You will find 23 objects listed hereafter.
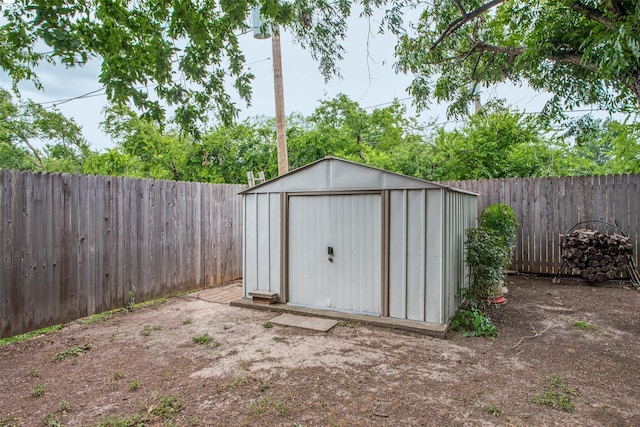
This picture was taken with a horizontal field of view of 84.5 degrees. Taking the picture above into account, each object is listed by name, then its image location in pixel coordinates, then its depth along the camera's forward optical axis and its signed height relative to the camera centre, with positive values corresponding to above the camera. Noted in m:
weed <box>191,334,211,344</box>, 3.64 -1.30
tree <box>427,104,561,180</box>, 8.59 +1.57
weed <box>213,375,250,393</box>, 2.65 -1.30
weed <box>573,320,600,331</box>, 3.91 -1.27
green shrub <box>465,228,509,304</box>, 4.23 -0.58
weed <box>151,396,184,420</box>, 2.32 -1.31
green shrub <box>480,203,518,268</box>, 5.40 -0.15
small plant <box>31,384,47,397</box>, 2.61 -1.32
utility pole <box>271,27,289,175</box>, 7.57 +2.24
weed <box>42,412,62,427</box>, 2.22 -1.31
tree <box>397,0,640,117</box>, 3.82 +2.73
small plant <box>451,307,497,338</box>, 3.76 -1.22
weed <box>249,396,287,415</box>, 2.34 -1.30
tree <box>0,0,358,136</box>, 2.28 +1.31
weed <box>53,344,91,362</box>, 3.27 -1.30
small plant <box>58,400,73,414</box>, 2.40 -1.32
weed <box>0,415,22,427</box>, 2.22 -1.31
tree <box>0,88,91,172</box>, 14.09 +3.35
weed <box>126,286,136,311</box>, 4.80 -1.16
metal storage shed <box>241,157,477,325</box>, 3.93 -0.34
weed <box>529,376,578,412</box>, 2.38 -1.30
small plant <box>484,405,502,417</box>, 2.28 -1.30
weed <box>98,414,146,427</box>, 2.21 -1.31
